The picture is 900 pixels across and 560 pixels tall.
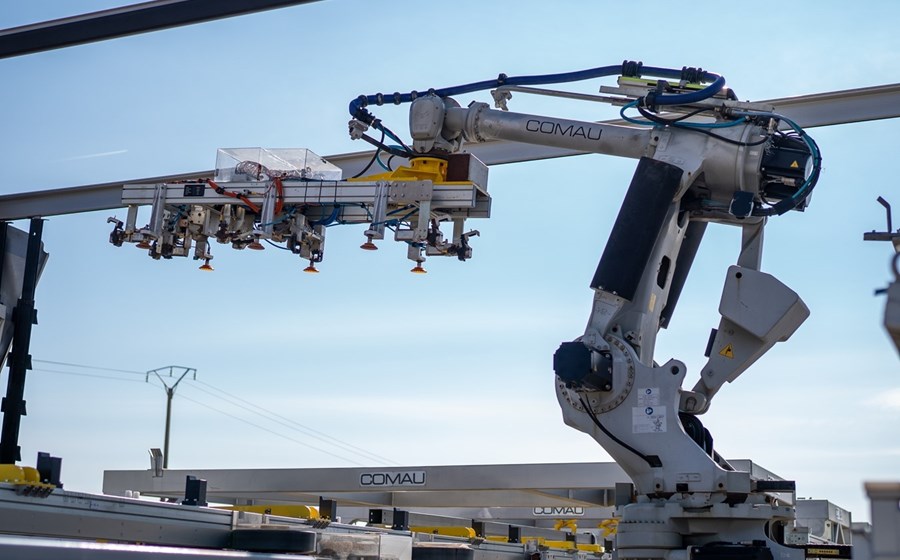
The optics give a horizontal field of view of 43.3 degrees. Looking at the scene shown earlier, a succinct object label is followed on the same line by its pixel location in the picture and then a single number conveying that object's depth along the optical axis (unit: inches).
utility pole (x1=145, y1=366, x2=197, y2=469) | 1514.3
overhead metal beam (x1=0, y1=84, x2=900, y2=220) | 410.6
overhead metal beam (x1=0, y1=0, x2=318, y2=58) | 278.7
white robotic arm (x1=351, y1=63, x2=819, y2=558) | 315.9
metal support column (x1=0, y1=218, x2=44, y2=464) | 498.5
